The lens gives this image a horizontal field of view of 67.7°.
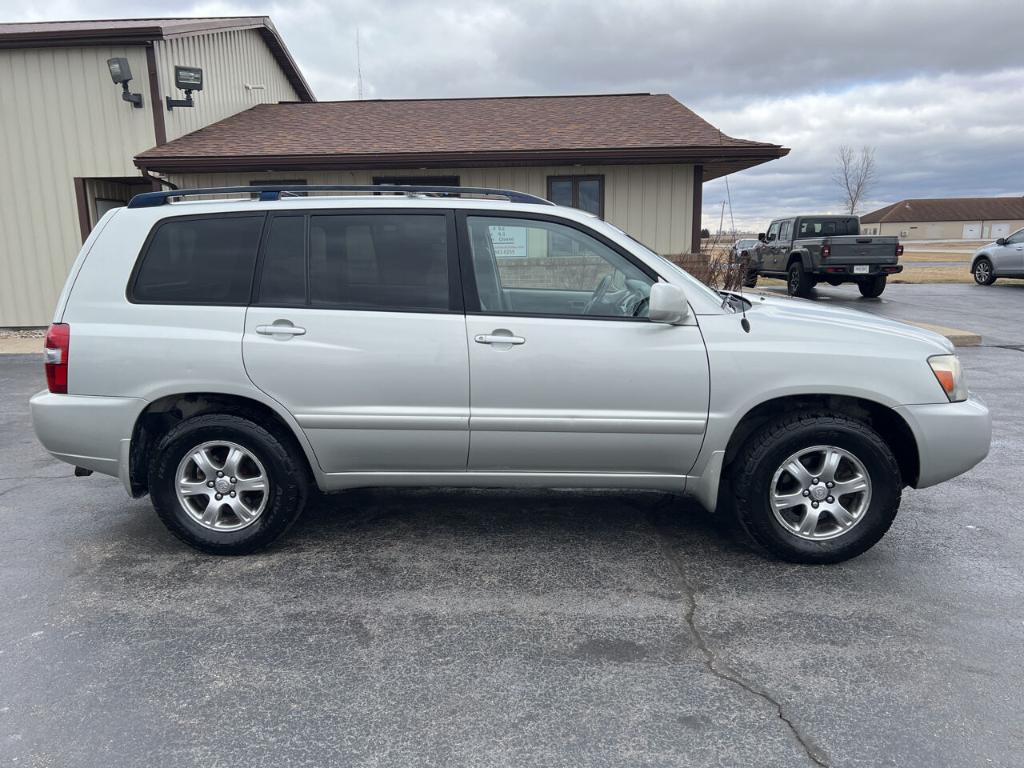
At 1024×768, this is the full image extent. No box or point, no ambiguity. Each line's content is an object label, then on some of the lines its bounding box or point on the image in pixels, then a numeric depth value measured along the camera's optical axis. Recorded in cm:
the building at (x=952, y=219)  10506
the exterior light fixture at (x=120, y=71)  1217
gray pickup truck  1742
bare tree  6759
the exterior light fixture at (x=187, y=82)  1284
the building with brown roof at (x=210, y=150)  1273
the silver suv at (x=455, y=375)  378
